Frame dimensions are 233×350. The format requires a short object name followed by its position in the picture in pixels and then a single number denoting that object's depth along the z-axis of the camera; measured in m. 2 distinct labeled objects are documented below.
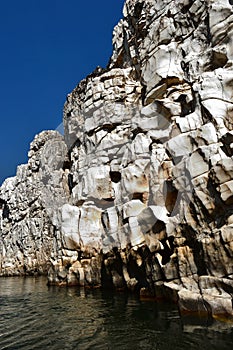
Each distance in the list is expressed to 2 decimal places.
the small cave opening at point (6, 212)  77.31
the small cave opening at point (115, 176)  36.31
